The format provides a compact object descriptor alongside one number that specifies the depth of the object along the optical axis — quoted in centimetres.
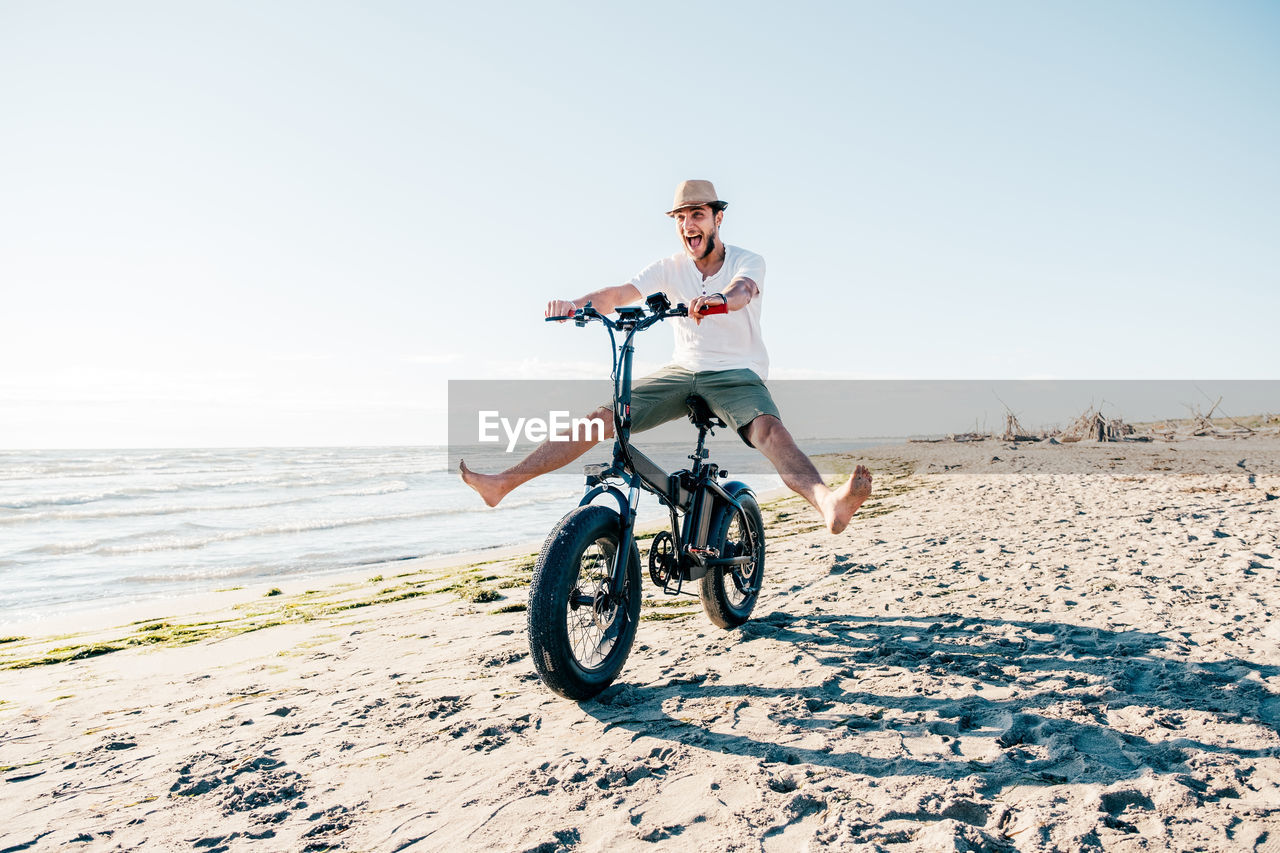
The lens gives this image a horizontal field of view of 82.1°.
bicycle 296
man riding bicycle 361
